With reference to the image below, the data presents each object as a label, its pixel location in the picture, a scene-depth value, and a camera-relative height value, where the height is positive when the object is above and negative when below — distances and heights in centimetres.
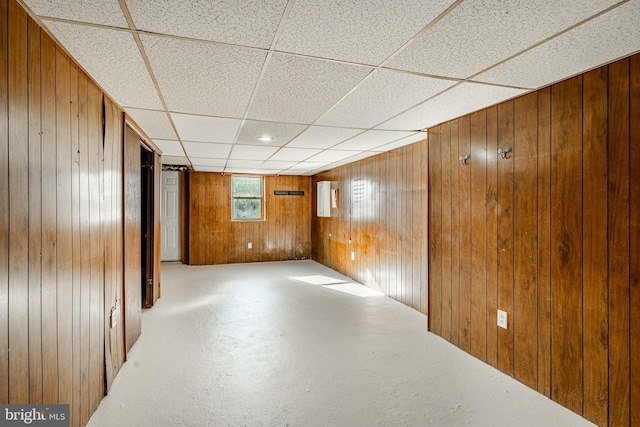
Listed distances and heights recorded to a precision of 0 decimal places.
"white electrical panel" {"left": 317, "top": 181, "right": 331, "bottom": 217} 675 +28
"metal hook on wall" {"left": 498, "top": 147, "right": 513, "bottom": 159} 241 +45
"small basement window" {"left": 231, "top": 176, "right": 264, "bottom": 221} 736 +32
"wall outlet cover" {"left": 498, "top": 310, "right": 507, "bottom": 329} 246 -83
